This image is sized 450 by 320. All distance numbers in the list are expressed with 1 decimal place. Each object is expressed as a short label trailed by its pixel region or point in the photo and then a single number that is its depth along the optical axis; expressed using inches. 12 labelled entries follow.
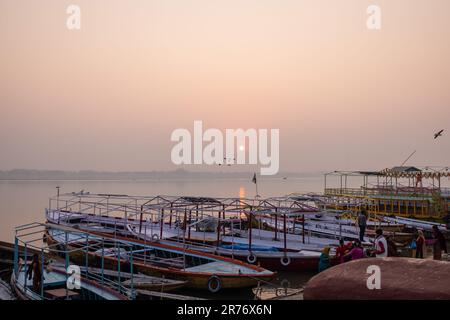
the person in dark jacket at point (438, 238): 670.3
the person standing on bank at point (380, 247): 545.6
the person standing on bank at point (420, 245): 649.6
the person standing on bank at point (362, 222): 870.4
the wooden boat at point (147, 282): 644.7
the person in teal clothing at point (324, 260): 631.8
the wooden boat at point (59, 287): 494.6
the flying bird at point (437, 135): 1625.9
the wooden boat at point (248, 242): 863.7
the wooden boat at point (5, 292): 522.9
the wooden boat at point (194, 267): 684.7
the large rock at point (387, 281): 325.7
